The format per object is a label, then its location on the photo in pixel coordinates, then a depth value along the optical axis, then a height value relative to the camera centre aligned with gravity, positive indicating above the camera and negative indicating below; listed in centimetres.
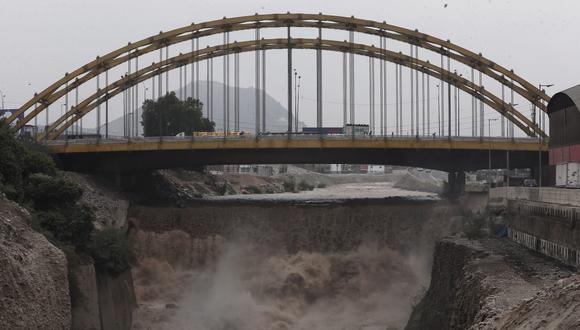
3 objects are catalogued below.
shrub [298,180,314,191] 18070 -321
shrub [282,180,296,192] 17200 -304
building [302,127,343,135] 15480 +893
